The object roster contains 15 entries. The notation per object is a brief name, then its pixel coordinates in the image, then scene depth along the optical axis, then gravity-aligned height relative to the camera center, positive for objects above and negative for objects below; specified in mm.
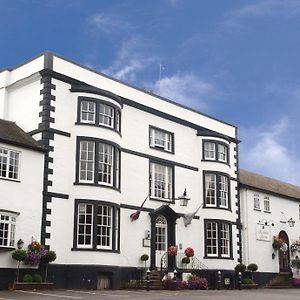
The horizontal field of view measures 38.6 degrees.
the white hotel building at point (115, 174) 19751 +3689
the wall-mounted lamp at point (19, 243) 18005 +12
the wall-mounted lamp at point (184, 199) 23201 +2392
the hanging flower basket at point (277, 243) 29969 +85
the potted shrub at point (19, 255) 17616 -450
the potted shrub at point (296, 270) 29497 -1787
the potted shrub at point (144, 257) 22158 -659
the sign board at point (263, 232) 29143 +796
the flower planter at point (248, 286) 25863 -2504
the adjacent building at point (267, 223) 28577 +1490
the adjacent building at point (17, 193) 17793 +2149
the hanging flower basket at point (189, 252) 23916 -429
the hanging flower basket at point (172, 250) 23043 -314
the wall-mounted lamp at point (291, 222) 31045 +1575
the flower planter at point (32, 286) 17515 -1700
